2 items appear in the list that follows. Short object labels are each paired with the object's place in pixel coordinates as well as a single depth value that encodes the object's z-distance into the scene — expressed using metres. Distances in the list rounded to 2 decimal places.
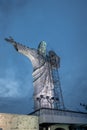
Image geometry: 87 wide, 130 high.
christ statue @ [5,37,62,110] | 33.38
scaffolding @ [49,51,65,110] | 34.41
